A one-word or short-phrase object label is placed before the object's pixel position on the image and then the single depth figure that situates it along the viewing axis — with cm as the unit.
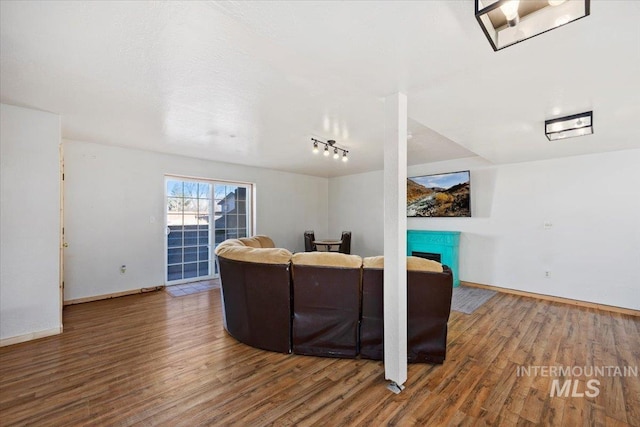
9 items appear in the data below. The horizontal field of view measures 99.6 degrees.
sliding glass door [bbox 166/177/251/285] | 524
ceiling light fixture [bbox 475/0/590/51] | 117
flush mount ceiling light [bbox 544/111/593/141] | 261
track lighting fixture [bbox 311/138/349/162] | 406
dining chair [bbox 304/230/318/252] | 629
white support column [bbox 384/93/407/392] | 212
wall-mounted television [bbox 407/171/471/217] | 518
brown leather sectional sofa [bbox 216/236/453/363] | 243
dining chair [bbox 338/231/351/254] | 623
